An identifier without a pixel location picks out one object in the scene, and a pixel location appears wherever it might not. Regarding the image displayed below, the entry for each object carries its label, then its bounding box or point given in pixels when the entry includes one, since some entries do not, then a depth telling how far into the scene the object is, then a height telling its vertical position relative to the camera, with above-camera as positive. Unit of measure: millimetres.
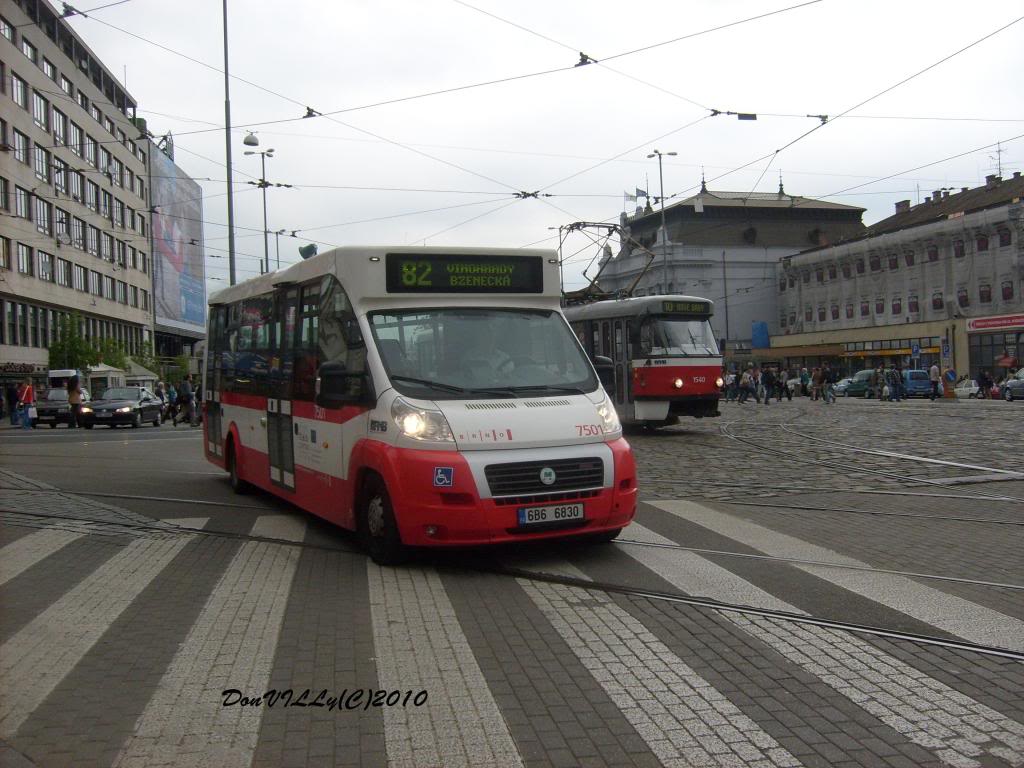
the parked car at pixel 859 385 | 53062 -785
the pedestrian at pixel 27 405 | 35625 -567
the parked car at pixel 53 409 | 38312 -783
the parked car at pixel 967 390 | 50531 -1129
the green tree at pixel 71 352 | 55969 +2099
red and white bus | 6922 -198
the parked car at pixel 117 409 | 33625 -753
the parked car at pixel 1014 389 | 41188 -927
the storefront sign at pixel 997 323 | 53344 +2448
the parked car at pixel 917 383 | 48625 -682
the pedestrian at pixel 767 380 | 41994 -319
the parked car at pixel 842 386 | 54312 -837
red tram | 21000 +310
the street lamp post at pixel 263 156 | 30578 +7591
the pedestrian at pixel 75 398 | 33938 -331
